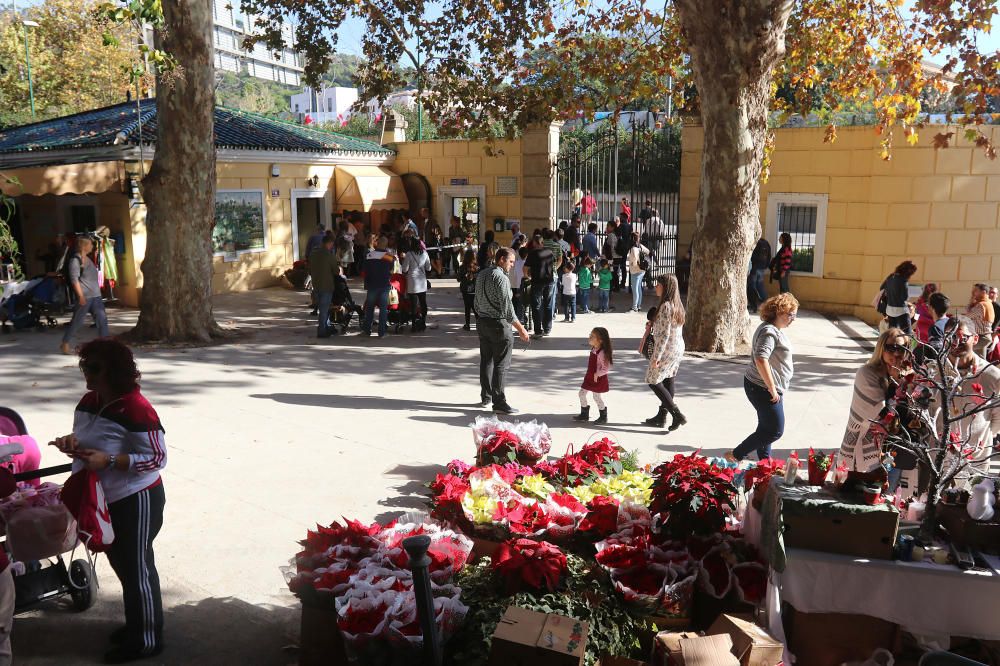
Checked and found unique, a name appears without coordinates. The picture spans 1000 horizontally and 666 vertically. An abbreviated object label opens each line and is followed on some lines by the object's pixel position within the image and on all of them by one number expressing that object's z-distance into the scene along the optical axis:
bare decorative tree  3.96
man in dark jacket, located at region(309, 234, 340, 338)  12.64
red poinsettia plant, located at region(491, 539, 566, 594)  3.88
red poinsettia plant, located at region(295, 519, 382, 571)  4.17
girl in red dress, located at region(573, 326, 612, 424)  8.12
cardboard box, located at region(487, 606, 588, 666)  3.33
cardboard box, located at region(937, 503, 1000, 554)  3.72
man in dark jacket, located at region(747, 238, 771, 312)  16.19
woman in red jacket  3.88
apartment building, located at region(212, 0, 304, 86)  116.94
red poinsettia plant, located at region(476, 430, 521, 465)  6.07
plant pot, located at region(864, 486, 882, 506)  3.82
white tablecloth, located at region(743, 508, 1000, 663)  3.56
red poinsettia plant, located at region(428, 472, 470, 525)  5.01
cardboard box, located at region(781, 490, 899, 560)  3.65
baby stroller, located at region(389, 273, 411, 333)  13.17
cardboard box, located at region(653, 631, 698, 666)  3.49
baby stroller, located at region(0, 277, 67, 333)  12.80
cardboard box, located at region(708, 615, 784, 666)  3.40
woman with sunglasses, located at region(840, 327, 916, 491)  5.44
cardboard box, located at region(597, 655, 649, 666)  3.57
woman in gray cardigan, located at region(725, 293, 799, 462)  6.39
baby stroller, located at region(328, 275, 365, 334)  13.27
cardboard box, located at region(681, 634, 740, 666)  3.34
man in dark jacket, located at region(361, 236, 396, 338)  12.48
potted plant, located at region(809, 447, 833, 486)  4.36
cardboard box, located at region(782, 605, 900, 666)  3.70
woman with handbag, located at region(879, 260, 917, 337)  10.88
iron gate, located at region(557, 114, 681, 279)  18.00
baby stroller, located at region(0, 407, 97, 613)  4.10
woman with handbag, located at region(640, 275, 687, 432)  7.83
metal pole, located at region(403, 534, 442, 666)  3.33
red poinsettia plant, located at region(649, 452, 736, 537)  4.21
